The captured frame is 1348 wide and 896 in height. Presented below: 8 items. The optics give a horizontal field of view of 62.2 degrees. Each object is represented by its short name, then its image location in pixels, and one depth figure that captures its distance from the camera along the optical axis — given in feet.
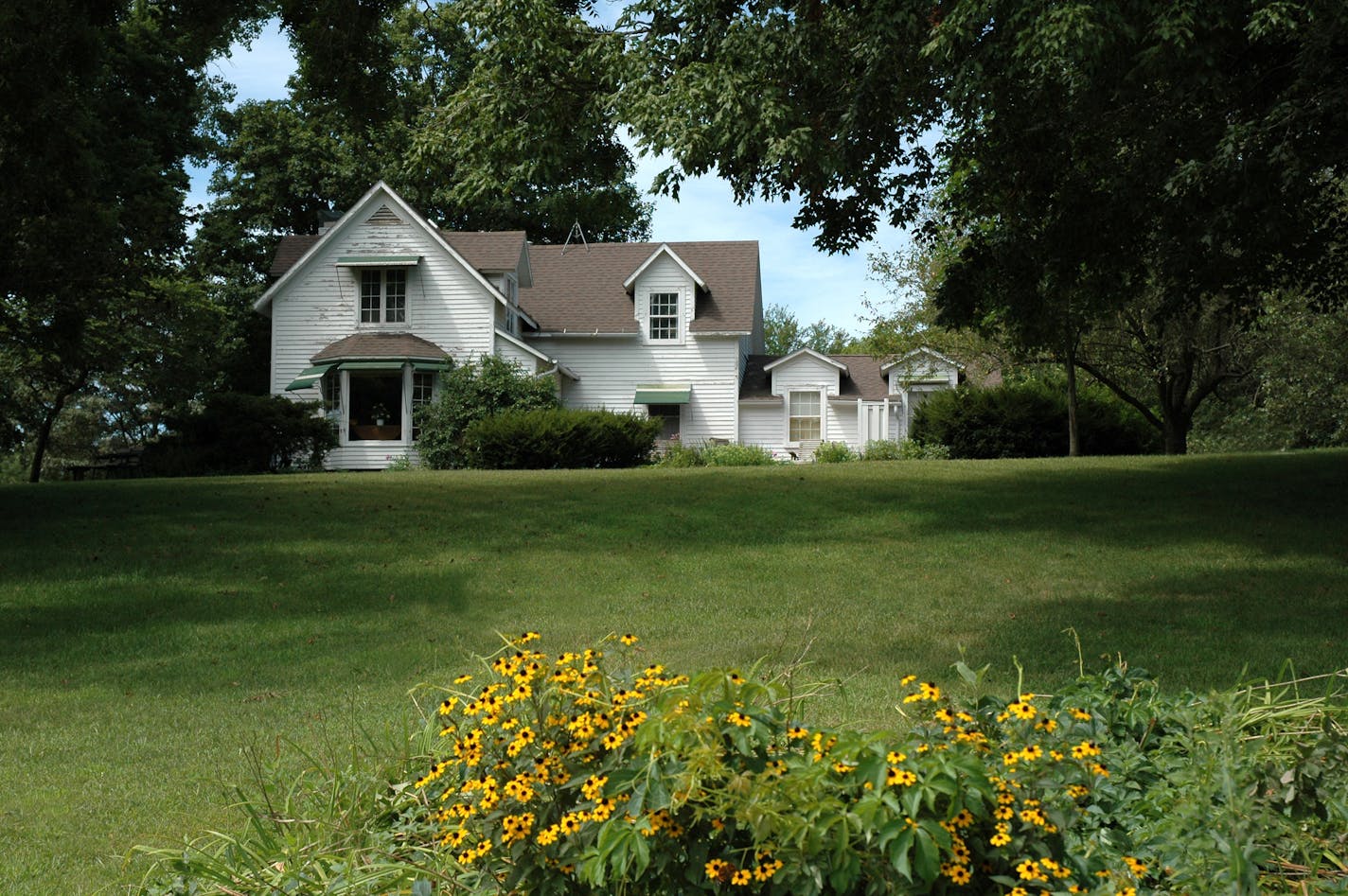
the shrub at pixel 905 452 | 91.56
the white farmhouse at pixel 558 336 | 102.89
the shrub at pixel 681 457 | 86.53
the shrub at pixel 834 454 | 93.09
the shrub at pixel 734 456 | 89.21
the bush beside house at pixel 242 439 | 86.12
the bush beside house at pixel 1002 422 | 91.04
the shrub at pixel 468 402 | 94.84
